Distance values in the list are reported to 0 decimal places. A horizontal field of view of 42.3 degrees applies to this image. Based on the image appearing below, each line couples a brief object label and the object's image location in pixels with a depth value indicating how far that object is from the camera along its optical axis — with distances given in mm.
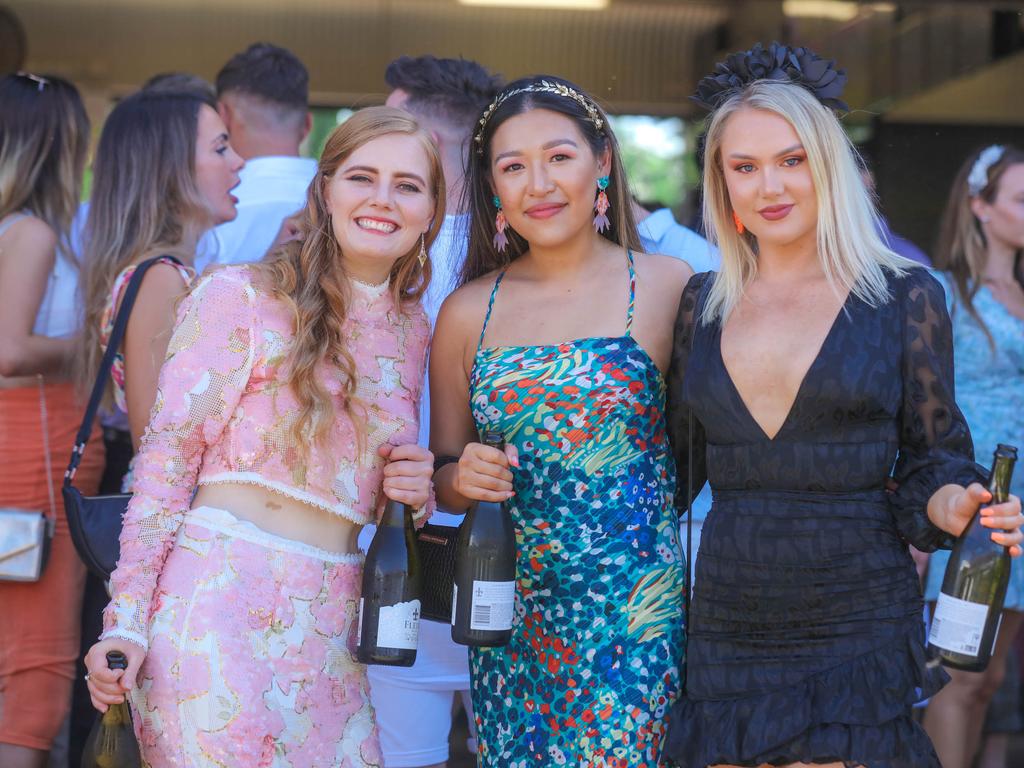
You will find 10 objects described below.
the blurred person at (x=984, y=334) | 4324
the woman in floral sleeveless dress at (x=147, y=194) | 3500
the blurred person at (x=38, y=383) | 3623
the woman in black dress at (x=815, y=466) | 2395
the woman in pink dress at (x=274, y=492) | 2410
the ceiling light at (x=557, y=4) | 7184
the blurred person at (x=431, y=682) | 3334
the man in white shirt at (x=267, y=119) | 4285
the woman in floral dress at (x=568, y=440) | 2660
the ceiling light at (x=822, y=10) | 6879
